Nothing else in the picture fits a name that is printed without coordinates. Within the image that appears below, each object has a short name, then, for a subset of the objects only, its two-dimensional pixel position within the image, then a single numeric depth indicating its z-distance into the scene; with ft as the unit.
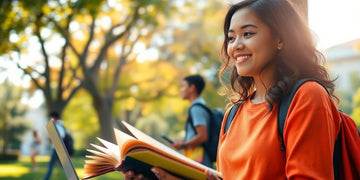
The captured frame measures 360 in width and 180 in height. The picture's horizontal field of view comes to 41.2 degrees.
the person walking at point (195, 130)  16.37
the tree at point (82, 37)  45.32
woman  5.03
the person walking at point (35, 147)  57.58
